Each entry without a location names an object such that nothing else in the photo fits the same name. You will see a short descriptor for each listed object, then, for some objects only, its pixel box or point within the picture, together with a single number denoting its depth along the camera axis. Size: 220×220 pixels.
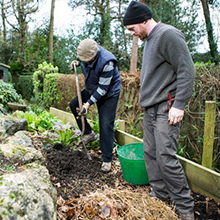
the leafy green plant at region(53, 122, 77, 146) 3.78
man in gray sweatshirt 1.98
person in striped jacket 2.92
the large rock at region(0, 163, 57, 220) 1.35
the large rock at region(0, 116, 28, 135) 3.50
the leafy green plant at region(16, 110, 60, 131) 4.45
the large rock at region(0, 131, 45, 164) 2.28
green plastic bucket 2.77
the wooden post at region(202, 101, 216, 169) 2.61
